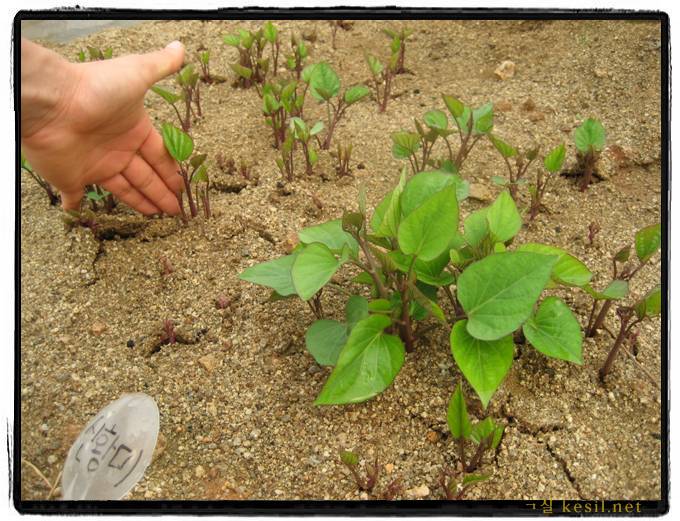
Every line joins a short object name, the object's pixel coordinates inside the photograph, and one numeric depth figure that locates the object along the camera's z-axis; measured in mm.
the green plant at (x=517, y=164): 513
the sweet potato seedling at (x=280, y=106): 587
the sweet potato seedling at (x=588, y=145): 533
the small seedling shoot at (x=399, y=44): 679
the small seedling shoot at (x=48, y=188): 552
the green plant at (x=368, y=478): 356
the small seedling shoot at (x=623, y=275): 385
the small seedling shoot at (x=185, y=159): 488
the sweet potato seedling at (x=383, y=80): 647
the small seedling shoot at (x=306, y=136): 566
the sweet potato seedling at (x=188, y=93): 622
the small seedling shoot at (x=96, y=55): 648
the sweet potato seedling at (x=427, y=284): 335
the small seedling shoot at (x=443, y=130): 531
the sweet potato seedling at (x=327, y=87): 588
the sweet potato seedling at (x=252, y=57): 678
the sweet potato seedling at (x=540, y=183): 507
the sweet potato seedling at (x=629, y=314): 370
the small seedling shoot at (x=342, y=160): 575
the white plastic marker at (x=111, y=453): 342
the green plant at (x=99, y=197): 524
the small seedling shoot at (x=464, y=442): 346
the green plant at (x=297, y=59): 679
